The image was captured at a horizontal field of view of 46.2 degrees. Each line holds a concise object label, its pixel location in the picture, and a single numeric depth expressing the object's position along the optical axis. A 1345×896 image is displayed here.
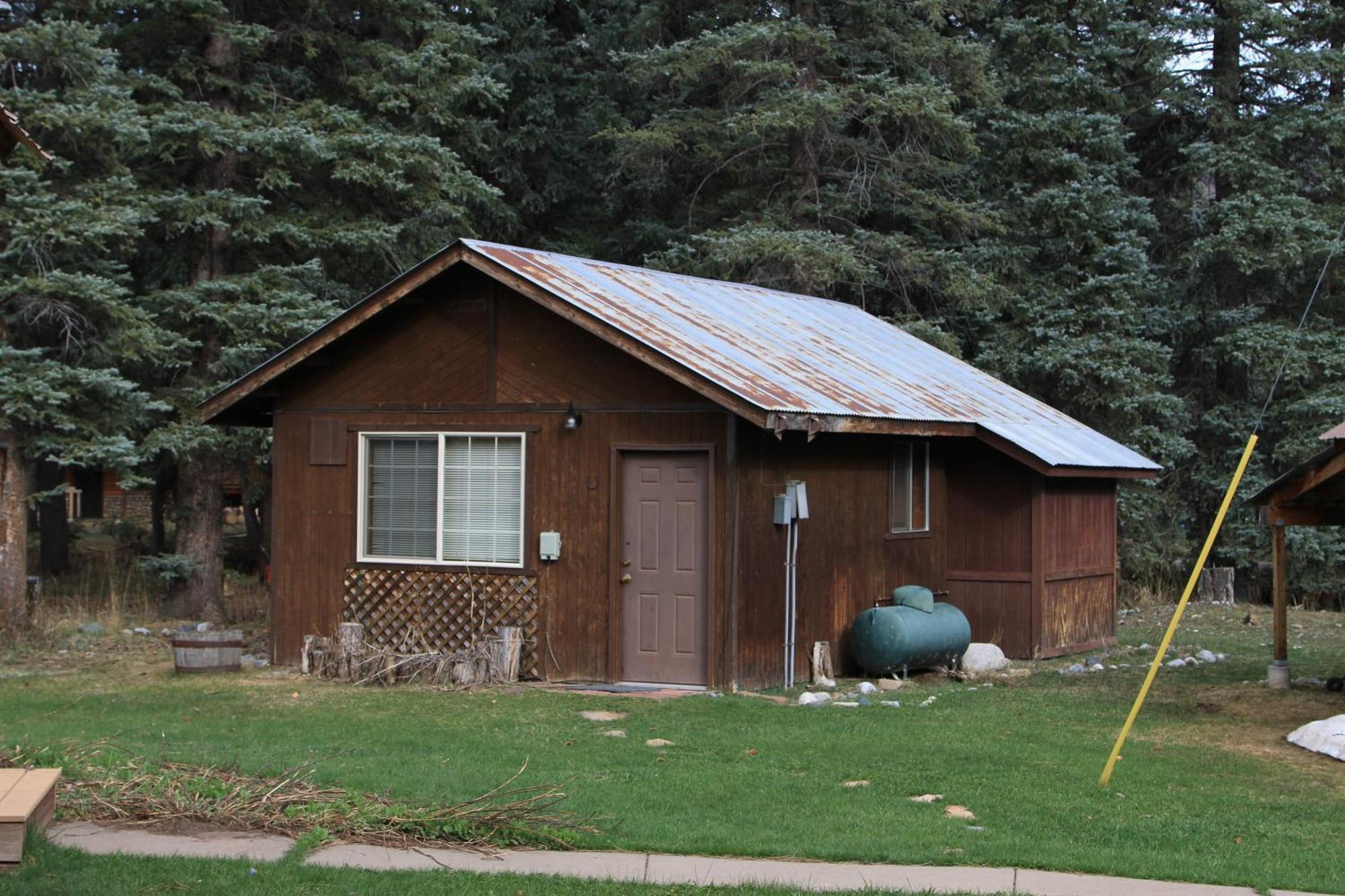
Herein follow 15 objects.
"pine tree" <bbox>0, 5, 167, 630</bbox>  18.16
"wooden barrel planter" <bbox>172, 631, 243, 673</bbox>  15.62
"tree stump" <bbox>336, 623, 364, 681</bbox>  15.13
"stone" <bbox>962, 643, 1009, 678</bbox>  16.16
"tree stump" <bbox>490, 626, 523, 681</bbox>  14.88
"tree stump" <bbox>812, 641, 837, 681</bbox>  15.27
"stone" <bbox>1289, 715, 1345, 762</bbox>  10.88
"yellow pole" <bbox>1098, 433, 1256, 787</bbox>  9.60
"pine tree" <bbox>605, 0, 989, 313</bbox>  25.02
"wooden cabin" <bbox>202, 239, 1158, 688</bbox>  14.52
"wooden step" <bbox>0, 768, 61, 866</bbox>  6.76
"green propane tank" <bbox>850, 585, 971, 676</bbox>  15.35
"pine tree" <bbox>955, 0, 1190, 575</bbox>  26.17
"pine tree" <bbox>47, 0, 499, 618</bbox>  20.78
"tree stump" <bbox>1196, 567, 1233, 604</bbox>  25.42
